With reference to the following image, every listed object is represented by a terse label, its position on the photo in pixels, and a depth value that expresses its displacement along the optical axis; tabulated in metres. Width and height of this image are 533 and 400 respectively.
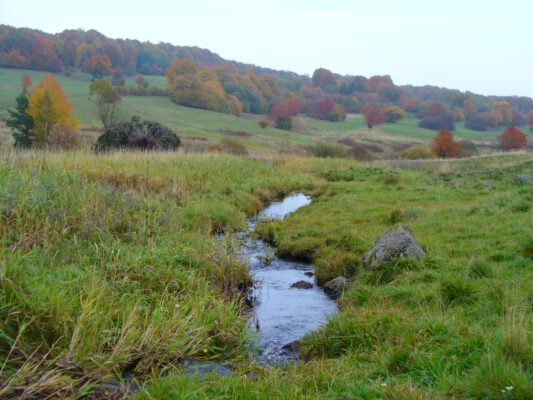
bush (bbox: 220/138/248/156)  38.92
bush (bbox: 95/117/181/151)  28.89
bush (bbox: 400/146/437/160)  55.66
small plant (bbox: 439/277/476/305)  7.23
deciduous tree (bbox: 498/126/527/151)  75.56
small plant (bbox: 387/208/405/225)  14.04
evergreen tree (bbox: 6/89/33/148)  50.96
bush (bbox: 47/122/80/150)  32.79
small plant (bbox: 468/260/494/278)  8.16
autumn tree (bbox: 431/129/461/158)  60.38
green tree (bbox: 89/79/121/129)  45.88
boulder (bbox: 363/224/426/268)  9.29
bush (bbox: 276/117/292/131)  94.89
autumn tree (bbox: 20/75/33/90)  85.88
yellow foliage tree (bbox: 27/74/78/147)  48.16
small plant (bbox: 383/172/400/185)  23.90
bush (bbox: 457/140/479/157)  64.64
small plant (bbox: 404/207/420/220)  13.93
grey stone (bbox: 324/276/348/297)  9.19
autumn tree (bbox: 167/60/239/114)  100.56
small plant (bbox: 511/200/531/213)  12.88
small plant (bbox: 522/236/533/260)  8.90
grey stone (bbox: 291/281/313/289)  9.71
